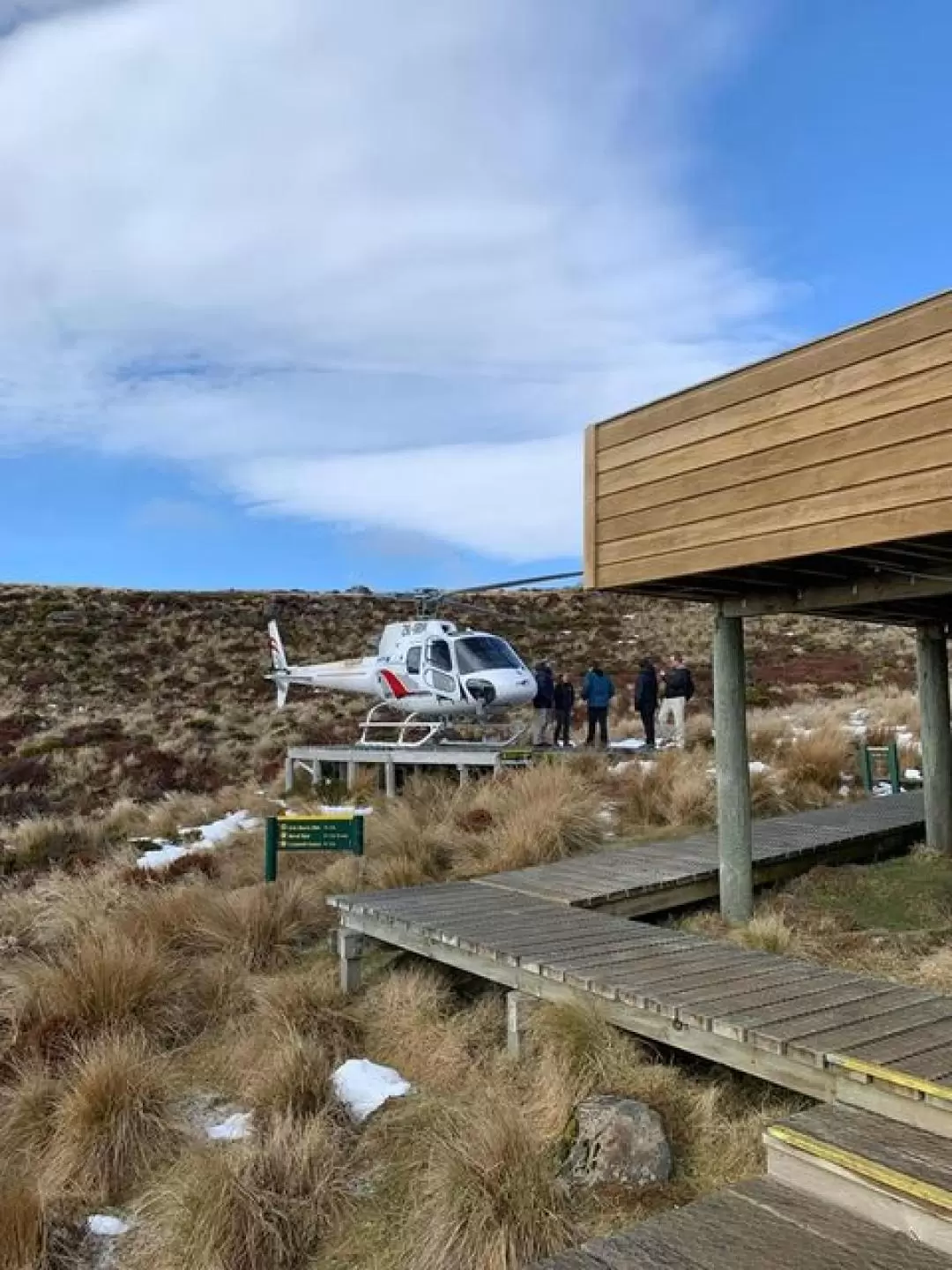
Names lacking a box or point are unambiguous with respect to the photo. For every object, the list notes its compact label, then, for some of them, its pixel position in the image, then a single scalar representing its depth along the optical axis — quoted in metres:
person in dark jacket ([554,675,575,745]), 18.42
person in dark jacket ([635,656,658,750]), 17.50
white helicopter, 17.08
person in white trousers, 17.19
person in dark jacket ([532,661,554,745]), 18.62
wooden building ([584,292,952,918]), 5.11
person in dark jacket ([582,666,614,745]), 17.64
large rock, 4.29
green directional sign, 9.04
